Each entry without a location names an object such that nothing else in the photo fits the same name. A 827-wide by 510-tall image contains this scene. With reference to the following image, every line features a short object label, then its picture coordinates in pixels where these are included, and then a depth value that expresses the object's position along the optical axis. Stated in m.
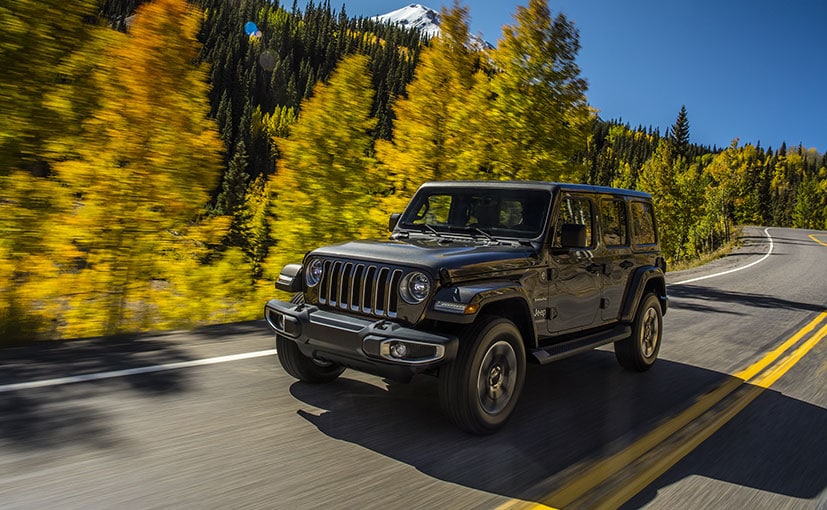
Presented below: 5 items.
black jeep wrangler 4.08
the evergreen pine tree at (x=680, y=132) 106.12
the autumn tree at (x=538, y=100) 17.33
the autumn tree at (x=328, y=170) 16.02
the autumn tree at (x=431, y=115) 17.31
